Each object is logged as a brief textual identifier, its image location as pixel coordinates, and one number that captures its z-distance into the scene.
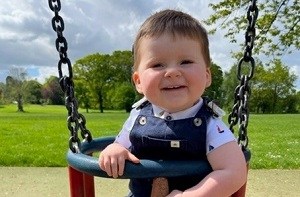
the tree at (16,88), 53.42
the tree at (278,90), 45.50
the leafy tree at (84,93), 48.59
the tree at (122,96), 46.41
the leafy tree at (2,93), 59.34
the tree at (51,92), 59.47
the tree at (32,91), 56.28
